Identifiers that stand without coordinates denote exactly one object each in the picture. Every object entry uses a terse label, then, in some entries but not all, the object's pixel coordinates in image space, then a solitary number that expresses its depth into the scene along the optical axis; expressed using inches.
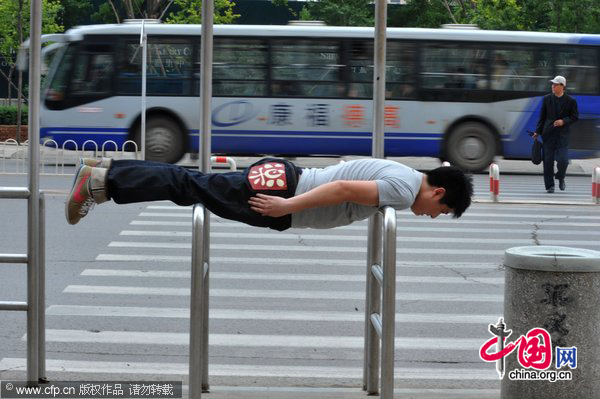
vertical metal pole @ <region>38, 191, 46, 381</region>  353.0
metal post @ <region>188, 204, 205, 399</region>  306.2
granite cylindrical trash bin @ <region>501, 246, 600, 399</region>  335.9
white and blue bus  1433.0
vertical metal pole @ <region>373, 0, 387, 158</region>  371.5
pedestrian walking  1130.4
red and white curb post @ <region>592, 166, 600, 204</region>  1063.3
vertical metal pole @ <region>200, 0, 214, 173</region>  352.5
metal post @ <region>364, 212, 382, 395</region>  364.2
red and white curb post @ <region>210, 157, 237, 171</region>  1027.9
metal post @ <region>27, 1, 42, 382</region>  346.3
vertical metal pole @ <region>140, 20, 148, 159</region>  1207.3
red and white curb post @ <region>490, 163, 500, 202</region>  1045.1
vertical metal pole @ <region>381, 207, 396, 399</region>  303.1
